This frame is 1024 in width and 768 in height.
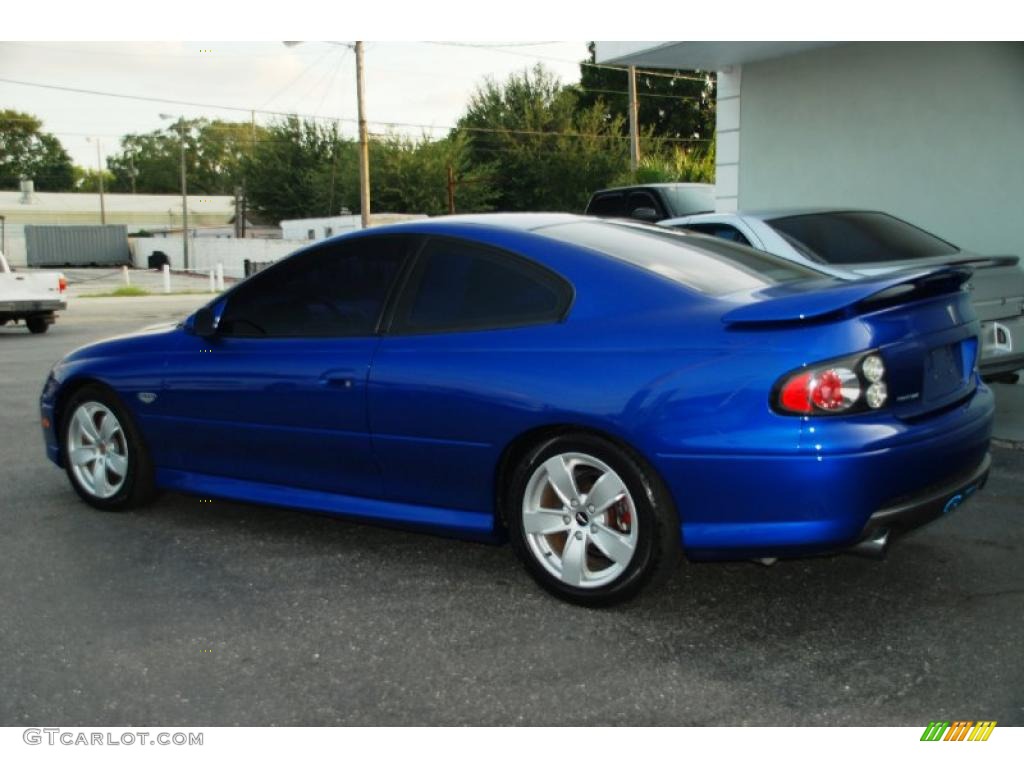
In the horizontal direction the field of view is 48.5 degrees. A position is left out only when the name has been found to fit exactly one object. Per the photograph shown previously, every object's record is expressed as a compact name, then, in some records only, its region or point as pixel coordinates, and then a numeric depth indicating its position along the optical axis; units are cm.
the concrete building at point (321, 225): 4969
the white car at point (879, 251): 712
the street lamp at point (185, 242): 6406
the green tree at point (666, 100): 6356
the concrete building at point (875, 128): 1079
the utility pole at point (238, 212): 6894
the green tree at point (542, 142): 5869
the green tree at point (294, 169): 7081
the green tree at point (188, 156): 11975
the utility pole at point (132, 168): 11761
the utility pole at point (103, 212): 8181
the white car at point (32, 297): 1766
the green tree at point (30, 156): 9625
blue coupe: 369
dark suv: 1395
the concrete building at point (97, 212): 7575
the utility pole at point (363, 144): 3369
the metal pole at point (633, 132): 3862
